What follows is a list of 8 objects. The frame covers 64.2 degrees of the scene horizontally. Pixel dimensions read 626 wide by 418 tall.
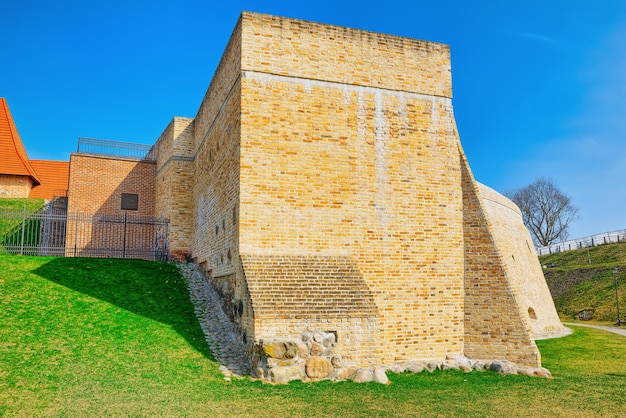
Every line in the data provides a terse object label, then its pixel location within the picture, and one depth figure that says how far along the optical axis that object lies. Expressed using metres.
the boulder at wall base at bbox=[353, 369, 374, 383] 8.37
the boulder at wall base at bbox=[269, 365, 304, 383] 8.21
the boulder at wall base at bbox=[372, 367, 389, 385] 8.38
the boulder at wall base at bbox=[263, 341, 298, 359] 8.33
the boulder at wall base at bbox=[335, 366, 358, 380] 8.51
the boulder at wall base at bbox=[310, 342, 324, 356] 8.58
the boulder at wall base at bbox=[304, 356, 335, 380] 8.40
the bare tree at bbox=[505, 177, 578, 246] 48.30
